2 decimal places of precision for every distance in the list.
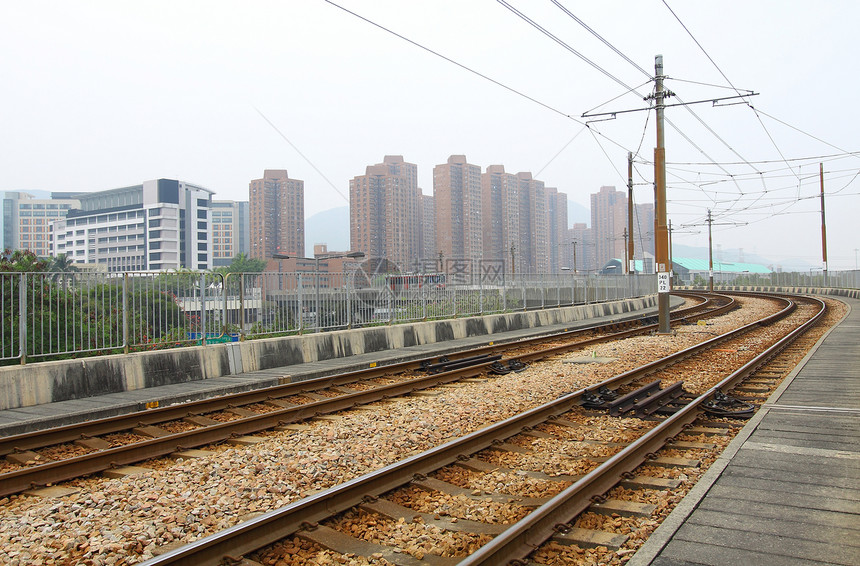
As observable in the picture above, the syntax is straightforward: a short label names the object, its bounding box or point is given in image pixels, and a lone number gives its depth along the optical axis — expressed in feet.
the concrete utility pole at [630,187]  119.13
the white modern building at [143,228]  466.29
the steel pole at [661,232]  69.56
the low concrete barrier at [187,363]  32.01
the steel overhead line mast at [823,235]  169.73
